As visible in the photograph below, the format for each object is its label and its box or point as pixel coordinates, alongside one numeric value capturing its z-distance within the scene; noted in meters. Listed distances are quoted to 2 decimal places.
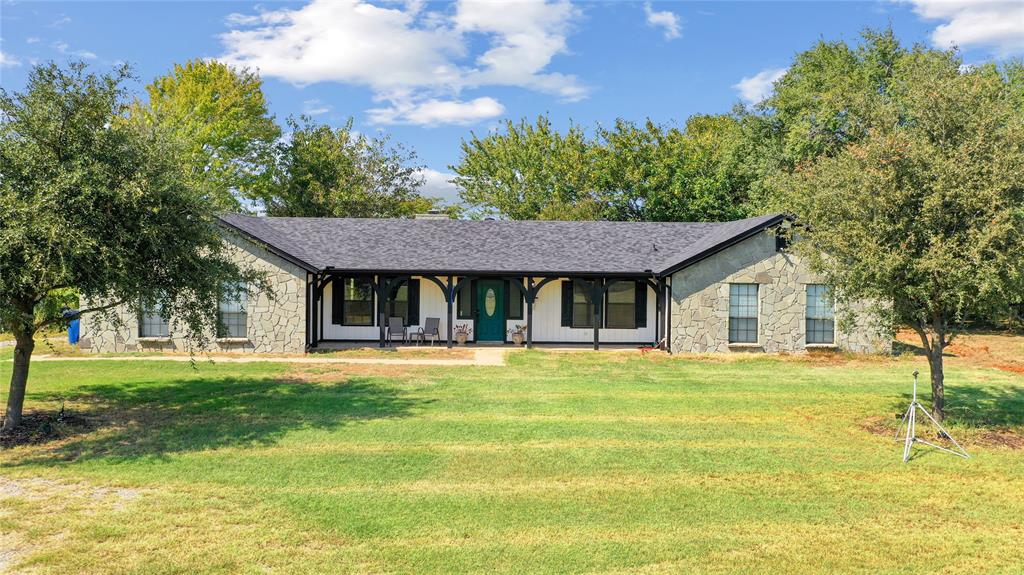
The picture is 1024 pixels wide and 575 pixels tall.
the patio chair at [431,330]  21.22
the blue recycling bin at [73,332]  19.95
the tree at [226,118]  38.06
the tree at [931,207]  9.84
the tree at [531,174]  36.97
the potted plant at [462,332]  21.36
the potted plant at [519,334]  21.41
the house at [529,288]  19.22
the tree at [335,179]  39.31
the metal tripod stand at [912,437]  9.41
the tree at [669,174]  34.31
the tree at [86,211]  9.02
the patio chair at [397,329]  21.25
